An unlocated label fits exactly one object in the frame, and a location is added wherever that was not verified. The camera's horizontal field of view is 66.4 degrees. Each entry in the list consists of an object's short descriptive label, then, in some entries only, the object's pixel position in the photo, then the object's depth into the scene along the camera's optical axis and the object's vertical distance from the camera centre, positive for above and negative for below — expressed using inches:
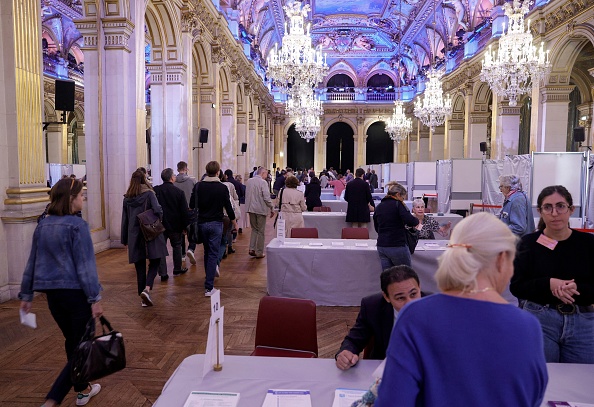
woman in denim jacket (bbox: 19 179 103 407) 109.0 -25.7
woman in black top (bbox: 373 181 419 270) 173.3 -24.6
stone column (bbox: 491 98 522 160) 608.4 +43.1
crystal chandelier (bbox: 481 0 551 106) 362.6 +81.7
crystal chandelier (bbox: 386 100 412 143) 756.0 +60.7
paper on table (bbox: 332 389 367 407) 72.5 -38.7
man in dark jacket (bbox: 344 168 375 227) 299.7 -26.8
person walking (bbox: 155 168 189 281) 240.4 -26.2
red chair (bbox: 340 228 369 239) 249.0 -40.1
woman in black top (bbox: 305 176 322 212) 412.8 -32.0
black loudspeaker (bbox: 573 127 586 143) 482.1 +29.3
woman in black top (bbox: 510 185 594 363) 91.4 -24.2
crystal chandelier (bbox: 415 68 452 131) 577.6 +76.1
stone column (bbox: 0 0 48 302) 207.3 +7.1
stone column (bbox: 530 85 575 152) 486.0 +48.7
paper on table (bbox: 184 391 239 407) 72.9 -39.2
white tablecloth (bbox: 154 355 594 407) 75.0 -39.1
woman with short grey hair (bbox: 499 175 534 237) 192.5 -20.3
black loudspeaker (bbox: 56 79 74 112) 266.5 +36.7
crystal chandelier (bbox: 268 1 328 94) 386.3 +88.1
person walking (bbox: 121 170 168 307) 195.6 -32.3
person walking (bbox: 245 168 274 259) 301.0 -31.2
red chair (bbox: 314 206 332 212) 390.0 -42.1
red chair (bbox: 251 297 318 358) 109.0 -40.8
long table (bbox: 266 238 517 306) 208.4 -51.2
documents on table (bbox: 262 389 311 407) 72.7 -39.0
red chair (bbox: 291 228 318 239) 246.1 -39.7
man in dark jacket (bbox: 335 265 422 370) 89.2 -32.1
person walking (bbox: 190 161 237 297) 214.4 -24.9
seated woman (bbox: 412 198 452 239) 200.4 -33.7
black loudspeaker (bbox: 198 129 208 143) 482.1 +24.6
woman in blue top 41.2 -17.1
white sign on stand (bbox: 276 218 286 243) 207.2 -33.2
